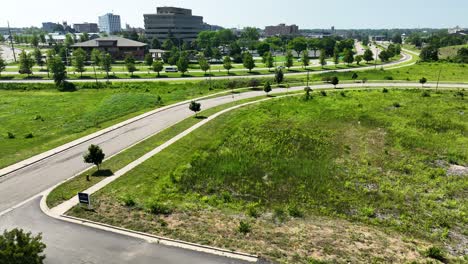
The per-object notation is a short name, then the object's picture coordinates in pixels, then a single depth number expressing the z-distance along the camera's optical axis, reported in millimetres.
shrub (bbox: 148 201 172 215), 22312
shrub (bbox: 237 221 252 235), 19875
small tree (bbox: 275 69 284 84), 69000
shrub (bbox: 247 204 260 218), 22141
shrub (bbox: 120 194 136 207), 23234
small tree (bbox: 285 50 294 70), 96000
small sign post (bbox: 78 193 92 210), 22406
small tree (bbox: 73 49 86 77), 88375
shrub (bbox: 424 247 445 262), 17864
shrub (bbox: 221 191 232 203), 24453
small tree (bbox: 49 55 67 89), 72225
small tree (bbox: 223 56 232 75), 93000
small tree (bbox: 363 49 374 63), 109688
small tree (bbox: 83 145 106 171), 28188
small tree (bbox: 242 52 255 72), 92500
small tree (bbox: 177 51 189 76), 90312
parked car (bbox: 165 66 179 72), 99562
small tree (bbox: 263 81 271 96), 59375
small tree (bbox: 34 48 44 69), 112125
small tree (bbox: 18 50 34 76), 89500
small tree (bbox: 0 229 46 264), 13211
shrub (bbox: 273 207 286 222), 21812
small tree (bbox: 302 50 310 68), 97938
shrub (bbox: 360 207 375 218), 22566
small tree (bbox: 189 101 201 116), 46719
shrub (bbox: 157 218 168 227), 20734
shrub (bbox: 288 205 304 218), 22219
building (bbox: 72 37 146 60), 122500
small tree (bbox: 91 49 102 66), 96556
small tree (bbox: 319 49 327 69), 103456
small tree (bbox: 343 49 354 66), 104250
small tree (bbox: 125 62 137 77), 89106
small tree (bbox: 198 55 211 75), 91875
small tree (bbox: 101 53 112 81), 87938
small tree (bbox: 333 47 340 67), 106044
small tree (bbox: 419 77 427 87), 65231
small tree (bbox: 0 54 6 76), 89450
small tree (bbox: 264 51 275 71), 98125
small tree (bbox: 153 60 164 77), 89562
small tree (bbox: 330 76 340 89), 65375
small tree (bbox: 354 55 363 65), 107062
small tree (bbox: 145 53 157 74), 103188
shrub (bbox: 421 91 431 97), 56759
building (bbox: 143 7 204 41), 176375
